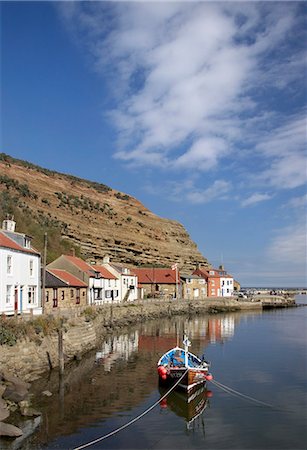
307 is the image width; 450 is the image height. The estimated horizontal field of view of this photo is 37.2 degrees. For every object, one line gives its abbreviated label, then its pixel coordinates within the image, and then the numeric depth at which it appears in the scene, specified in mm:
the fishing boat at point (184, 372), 30234
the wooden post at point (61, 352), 32719
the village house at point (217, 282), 118562
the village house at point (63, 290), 51062
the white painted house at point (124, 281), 83812
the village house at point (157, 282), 105062
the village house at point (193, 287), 110625
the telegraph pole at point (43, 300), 40488
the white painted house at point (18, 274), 37312
